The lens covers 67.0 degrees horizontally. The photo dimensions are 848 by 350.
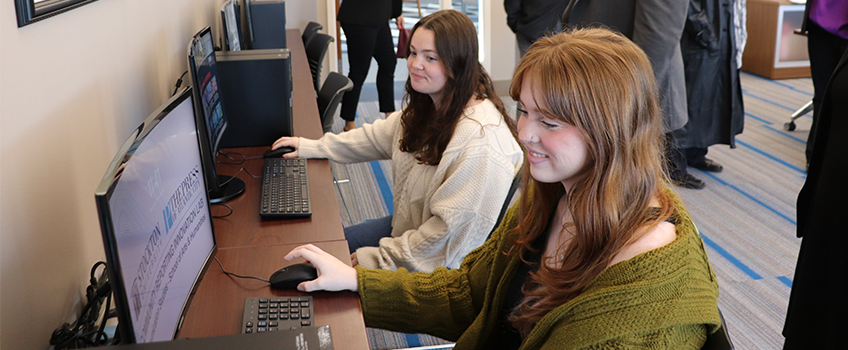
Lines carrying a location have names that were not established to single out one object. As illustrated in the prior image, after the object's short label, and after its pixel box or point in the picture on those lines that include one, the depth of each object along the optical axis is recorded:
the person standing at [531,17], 4.17
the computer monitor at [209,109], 1.55
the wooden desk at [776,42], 5.83
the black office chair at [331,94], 2.70
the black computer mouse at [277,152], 2.08
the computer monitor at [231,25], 2.57
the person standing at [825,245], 1.44
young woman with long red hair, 0.93
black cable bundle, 1.08
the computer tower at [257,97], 2.16
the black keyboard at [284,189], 1.63
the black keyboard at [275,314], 1.13
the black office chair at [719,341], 0.89
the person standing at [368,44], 4.18
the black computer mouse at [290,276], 1.25
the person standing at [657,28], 2.82
